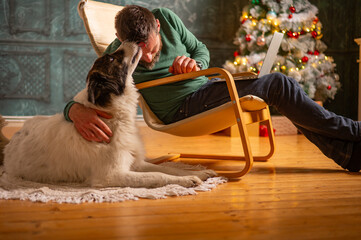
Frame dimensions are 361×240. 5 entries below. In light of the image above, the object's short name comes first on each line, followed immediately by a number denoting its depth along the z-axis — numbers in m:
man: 2.02
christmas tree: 4.46
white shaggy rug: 1.64
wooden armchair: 2.02
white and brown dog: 1.79
